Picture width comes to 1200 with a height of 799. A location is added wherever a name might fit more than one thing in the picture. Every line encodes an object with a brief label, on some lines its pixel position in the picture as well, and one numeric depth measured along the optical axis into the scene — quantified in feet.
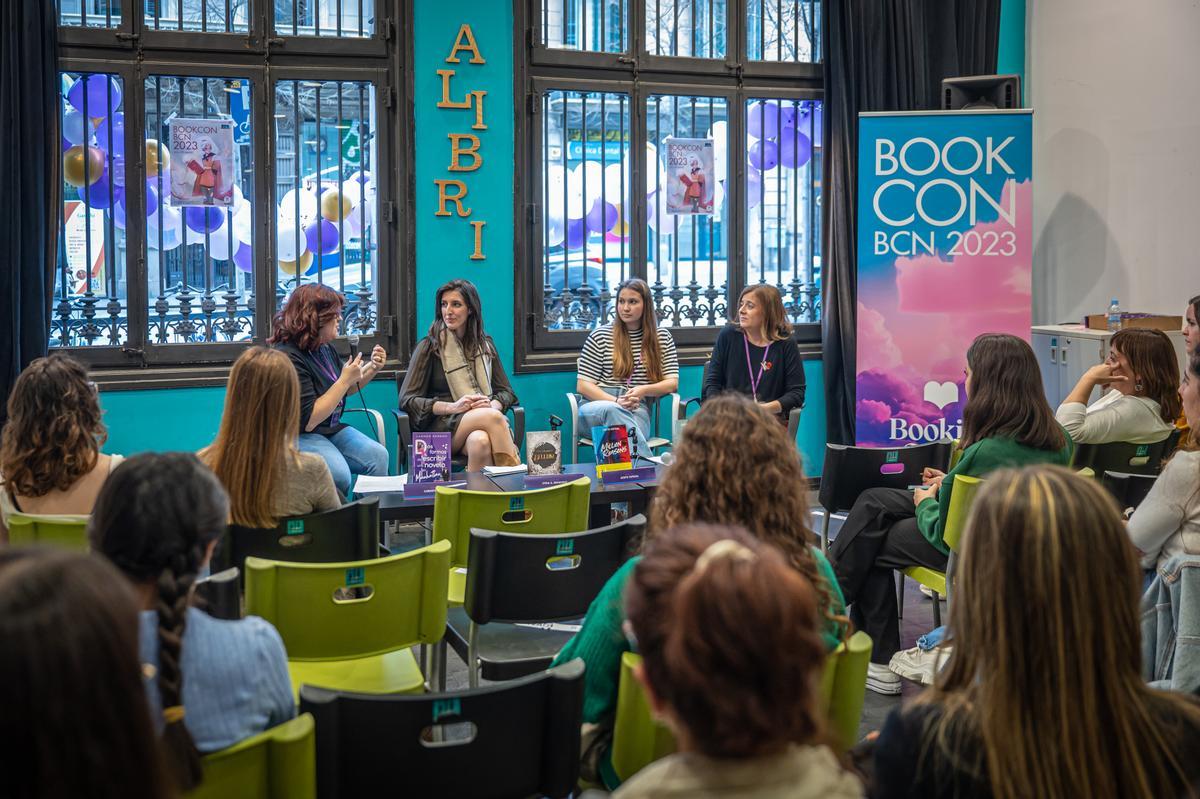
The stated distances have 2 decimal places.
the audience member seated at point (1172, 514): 8.40
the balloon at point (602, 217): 21.24
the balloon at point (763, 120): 22.13
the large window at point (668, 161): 20.52
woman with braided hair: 5.45
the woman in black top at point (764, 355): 18.97
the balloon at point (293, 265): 19.33
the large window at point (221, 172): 18.10
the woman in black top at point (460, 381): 17.42
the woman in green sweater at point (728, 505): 6.61
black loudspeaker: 20.86
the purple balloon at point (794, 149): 22.44
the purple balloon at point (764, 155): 22.22
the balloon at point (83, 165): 18.03
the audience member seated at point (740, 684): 3.93
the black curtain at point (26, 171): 16.97
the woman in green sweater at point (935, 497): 10.94
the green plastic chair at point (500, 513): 10.92
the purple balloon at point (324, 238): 19.48
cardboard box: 19.28
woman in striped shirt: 19.26
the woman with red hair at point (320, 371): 15.96
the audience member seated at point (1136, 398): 13.30
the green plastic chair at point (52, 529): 9.38
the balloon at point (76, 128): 17.94
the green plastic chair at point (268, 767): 5.21
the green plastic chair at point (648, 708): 6.28
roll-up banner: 20.62
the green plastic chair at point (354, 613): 8.26
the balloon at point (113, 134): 18.13
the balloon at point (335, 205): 19.52
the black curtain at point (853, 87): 21.85
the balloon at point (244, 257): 19.02
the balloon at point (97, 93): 17.97
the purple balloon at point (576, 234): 21.09
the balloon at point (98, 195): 18.16
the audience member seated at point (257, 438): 9.96
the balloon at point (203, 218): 18.74
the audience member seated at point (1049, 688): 4.64
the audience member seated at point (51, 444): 9.71
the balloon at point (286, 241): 19.27
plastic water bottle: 19.70
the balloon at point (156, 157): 18.40
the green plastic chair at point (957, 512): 10.68
